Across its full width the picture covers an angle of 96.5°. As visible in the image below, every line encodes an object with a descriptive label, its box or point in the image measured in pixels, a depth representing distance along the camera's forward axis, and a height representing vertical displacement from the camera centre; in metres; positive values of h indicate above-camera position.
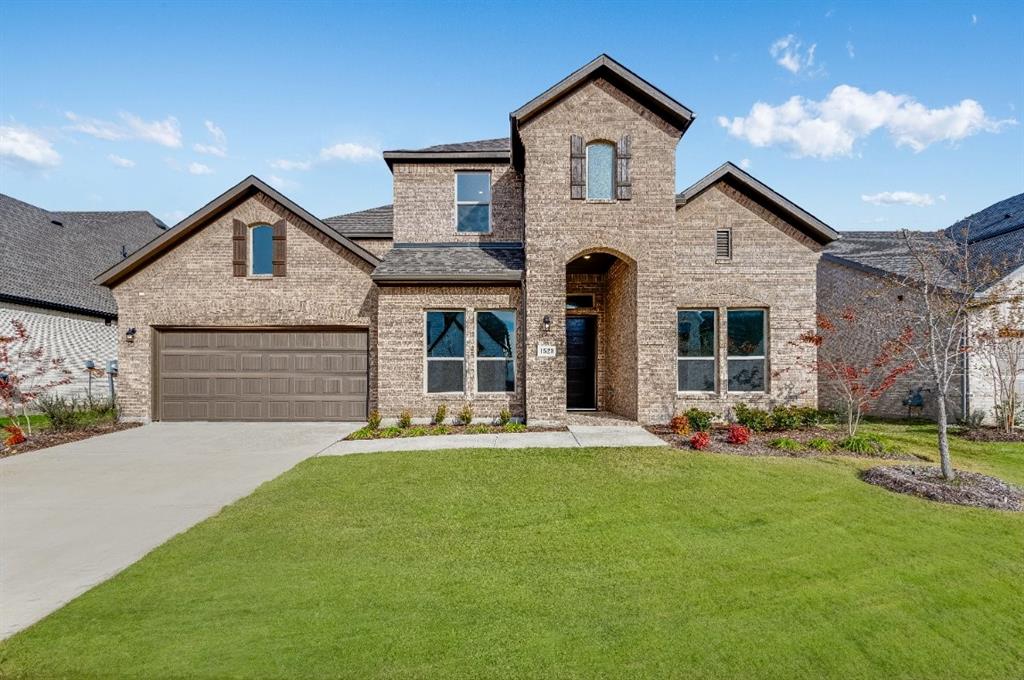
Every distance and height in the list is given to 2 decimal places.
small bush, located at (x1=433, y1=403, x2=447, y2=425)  10.91 -1.59
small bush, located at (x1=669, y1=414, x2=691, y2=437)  9.70 -1.67
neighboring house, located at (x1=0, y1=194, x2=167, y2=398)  14.04 +2.00
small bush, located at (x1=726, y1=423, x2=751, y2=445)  8.62 -1.66
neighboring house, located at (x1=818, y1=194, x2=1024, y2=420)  11.24 +2.01
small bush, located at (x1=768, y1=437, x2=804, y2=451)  8.27 -1.76
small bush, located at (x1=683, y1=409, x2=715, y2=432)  10.18 -1.59
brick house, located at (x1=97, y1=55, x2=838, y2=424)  10.52 +1.32
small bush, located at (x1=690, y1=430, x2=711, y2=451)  8.27 -1.70
